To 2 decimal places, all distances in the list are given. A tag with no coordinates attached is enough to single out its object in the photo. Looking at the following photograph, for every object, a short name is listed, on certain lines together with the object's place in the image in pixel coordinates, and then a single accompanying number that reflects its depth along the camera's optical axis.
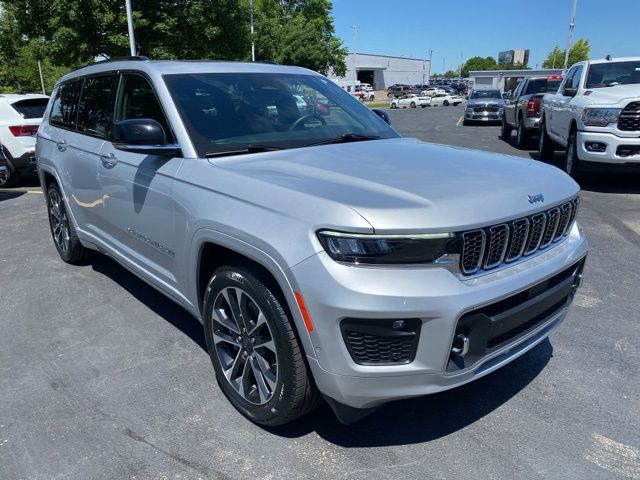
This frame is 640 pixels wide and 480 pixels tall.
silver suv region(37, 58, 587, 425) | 2.19
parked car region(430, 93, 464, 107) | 54.09
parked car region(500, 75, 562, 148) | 13.06
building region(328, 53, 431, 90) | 105.06
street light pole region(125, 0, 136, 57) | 16.33
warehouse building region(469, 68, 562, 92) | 79.03
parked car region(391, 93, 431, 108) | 50.32
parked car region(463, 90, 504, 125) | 23.03
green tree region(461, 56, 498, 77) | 149.79
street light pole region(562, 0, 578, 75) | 35.84
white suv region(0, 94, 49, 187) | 10.04
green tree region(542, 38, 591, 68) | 82.50
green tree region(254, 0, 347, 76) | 37.56
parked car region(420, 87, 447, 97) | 57.44
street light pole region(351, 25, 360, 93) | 96.44
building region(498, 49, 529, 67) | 135.24
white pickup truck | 7.75
